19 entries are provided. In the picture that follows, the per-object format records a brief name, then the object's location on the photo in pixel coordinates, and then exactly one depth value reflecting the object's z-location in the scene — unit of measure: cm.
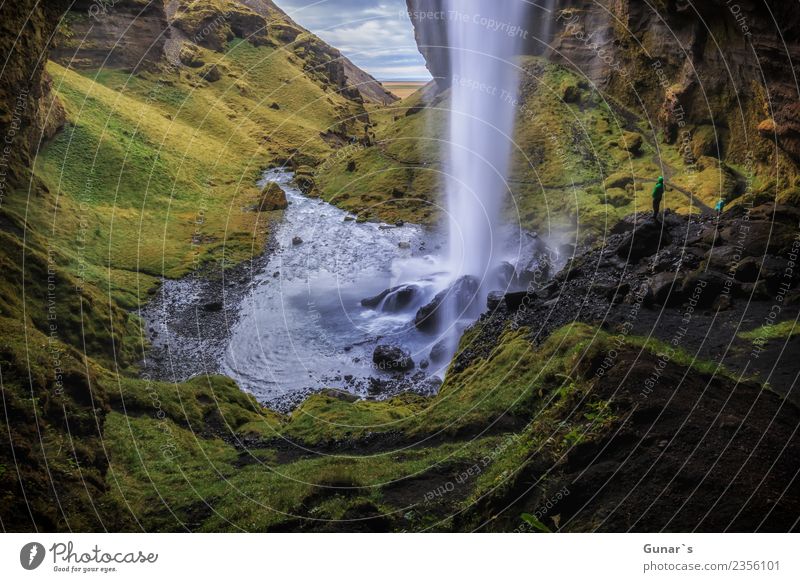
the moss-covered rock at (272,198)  4705
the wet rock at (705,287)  1972
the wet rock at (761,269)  1969
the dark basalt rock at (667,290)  2009
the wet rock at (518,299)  2477
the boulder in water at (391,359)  2622
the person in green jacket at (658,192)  2478
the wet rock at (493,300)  2651
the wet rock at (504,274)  3225
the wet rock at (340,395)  2306
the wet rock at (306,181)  5283
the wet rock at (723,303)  1912
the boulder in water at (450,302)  2966
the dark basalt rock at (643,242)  2467
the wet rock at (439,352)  2658
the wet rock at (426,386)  2391
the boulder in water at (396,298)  3198
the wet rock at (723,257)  2114
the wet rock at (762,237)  2122
